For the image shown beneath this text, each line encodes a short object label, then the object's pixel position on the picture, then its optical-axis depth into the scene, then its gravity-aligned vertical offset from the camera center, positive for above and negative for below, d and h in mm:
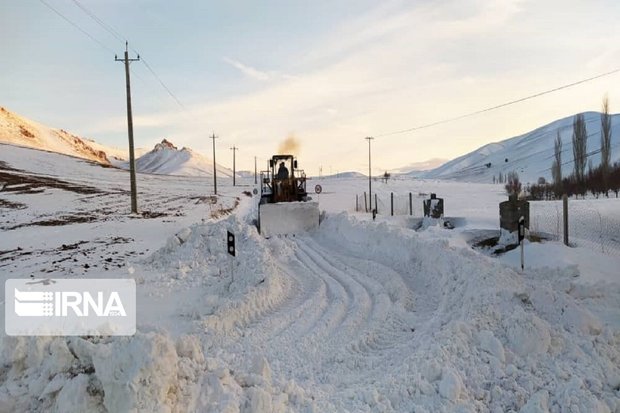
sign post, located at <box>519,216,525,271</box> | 9800 -700
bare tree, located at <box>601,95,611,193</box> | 37000 +5035
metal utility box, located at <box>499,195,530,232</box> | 13203 -453
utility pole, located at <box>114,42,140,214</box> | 22688 +3927
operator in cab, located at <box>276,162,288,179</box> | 20531 +1360
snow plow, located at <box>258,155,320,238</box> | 17359 -585
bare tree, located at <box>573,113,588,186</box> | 43000 +4947
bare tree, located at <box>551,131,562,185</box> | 42456 +2056
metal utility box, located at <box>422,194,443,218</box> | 20750 -437
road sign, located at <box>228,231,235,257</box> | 9477 -848
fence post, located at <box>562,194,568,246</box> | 12172 -605
